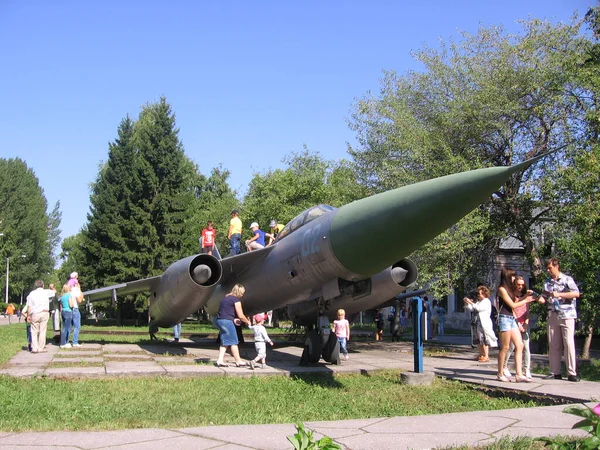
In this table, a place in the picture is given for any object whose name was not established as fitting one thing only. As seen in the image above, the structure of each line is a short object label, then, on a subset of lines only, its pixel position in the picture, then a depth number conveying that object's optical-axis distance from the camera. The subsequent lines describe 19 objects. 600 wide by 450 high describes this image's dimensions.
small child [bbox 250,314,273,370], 9.95
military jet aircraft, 6.72
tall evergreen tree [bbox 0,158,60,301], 62.00
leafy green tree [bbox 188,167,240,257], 38.12
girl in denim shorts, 8.71
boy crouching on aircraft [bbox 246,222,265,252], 13.70
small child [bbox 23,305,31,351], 11.88
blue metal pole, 9.04
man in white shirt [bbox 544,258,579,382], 8.53
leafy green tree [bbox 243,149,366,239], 34.84
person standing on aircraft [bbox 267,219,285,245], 13.77
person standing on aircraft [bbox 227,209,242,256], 14.06
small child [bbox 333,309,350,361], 11.70
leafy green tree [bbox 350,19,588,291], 14.88
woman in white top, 10.92
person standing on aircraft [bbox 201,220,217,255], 14.13
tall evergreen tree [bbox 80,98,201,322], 32.47
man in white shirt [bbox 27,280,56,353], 11.80
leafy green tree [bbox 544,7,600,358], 11.50
